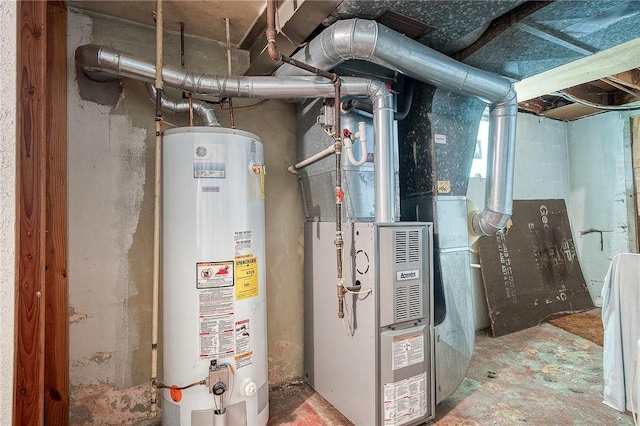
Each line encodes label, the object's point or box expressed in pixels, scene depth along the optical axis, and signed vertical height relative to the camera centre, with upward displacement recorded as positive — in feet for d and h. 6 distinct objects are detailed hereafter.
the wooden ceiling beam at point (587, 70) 6.59 +3.49
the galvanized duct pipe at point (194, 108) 5.58 +2.13
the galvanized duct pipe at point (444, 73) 4.57 +2.53
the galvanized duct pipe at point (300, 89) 5.06 +2.31
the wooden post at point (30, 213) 3.18 +0.16
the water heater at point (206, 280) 4.75 -0.87
